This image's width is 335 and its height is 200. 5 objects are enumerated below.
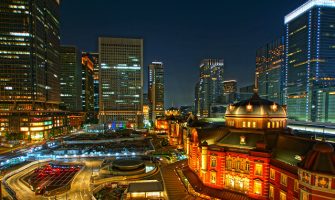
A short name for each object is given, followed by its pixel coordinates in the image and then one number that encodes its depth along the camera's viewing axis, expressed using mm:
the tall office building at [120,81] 162625
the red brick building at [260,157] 27391
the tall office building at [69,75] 190000
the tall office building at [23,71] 114562
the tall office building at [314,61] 129250
